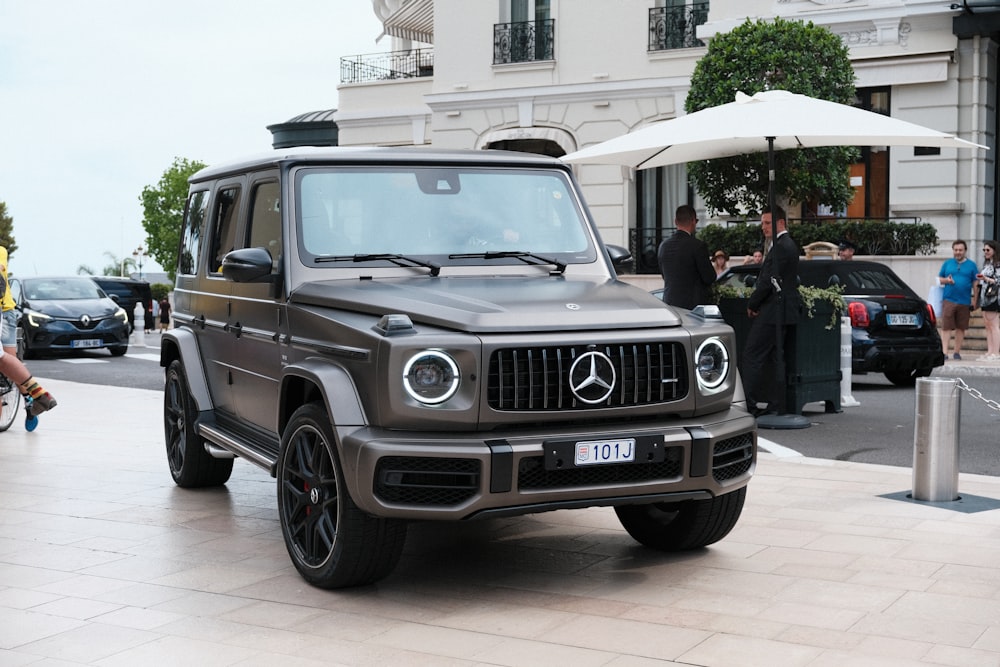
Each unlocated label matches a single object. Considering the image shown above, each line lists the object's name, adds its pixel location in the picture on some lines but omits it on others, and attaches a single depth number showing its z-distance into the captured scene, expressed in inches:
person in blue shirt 730.8
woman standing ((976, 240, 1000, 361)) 713.6
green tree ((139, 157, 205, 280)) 3339.1
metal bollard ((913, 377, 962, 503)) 302.8
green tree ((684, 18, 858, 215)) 844.0
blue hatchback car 894.4
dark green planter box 467.5
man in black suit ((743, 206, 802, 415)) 447.5
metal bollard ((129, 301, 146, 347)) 1082.7
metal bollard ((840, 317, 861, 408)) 518.4
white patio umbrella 424.2
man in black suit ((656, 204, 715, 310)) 467.2
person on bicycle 433.4
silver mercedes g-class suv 207.8
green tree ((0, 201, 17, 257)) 3516.2
